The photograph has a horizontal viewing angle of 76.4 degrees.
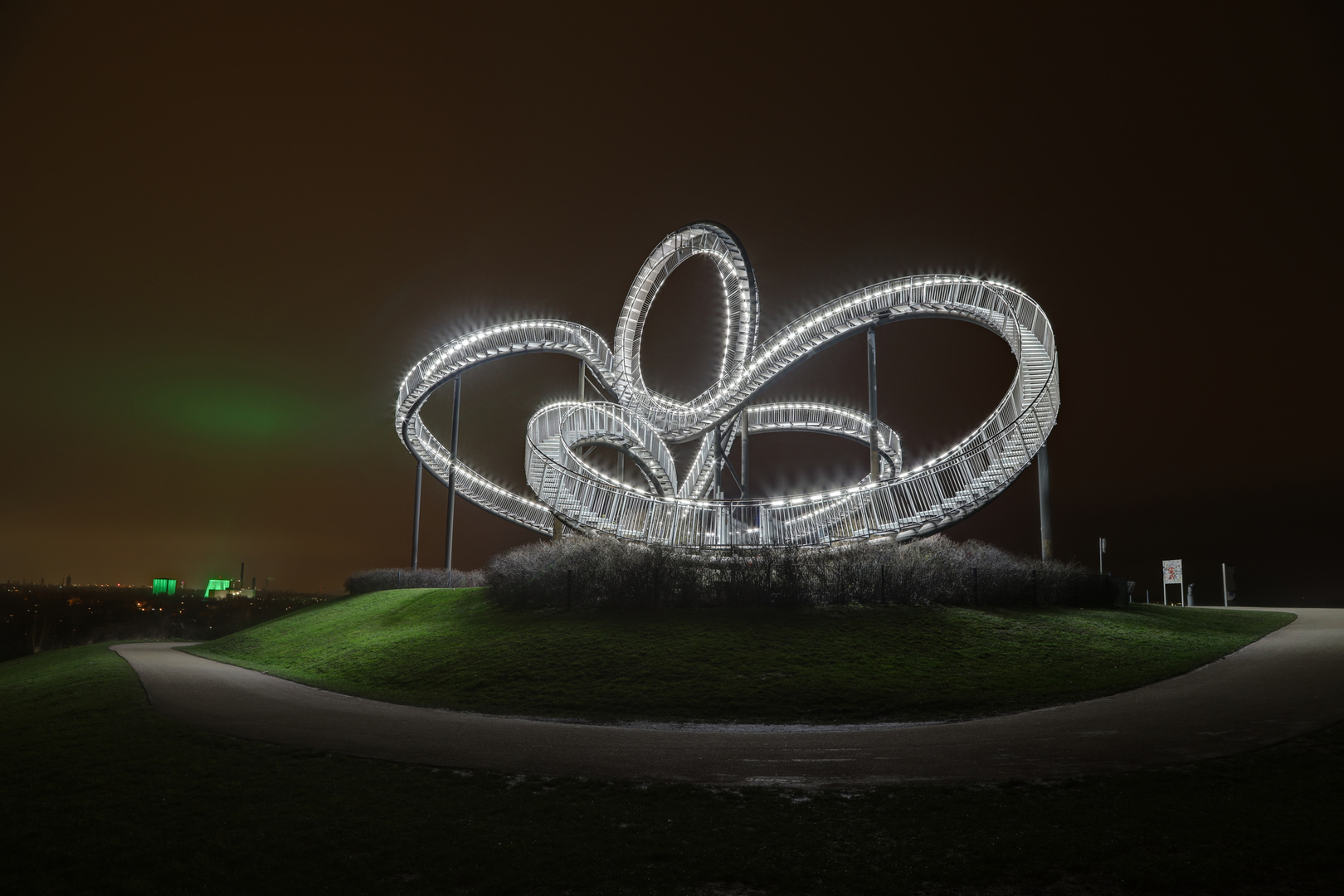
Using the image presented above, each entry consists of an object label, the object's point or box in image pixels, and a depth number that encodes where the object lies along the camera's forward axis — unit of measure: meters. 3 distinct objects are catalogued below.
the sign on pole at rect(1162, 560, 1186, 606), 36.10
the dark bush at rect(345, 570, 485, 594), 34.78
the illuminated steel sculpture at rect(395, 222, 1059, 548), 21.77
